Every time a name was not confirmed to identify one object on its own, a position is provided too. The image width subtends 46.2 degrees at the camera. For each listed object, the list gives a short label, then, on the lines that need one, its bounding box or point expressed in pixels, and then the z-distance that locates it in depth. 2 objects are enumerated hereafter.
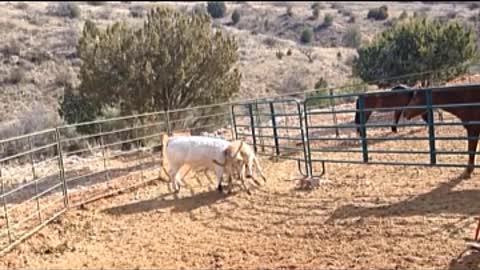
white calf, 8.21
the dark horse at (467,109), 7.13
